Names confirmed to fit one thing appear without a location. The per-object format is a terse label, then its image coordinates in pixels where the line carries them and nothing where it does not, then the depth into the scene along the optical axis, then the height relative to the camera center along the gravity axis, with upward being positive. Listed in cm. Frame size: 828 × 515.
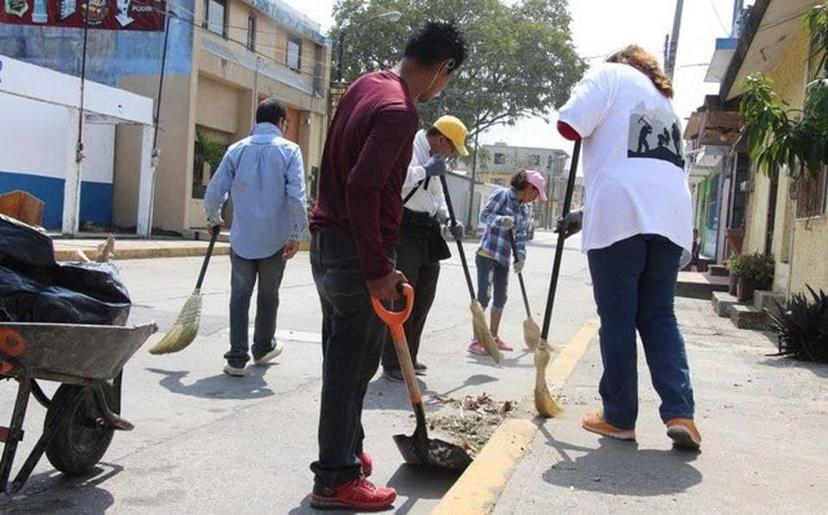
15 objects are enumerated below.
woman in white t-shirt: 388 +1
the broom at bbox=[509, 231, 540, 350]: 729 -95
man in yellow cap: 568 -4
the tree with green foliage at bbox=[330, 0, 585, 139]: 4047 +788
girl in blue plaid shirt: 757 -13
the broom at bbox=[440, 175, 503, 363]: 617 -77
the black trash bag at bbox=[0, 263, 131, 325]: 306 -40
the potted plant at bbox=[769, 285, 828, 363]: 705 -74
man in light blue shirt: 598 -6
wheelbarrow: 295 -73
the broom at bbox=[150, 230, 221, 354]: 596 -94
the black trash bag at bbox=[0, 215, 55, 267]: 315 -22
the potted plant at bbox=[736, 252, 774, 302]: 1191 -51
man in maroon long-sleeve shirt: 299 -9
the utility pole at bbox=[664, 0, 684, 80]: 2512 +532
